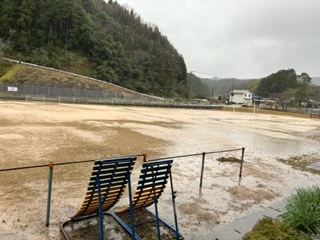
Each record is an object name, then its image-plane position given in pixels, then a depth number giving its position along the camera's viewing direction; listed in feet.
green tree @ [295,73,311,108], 234.79
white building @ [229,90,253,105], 314.30
